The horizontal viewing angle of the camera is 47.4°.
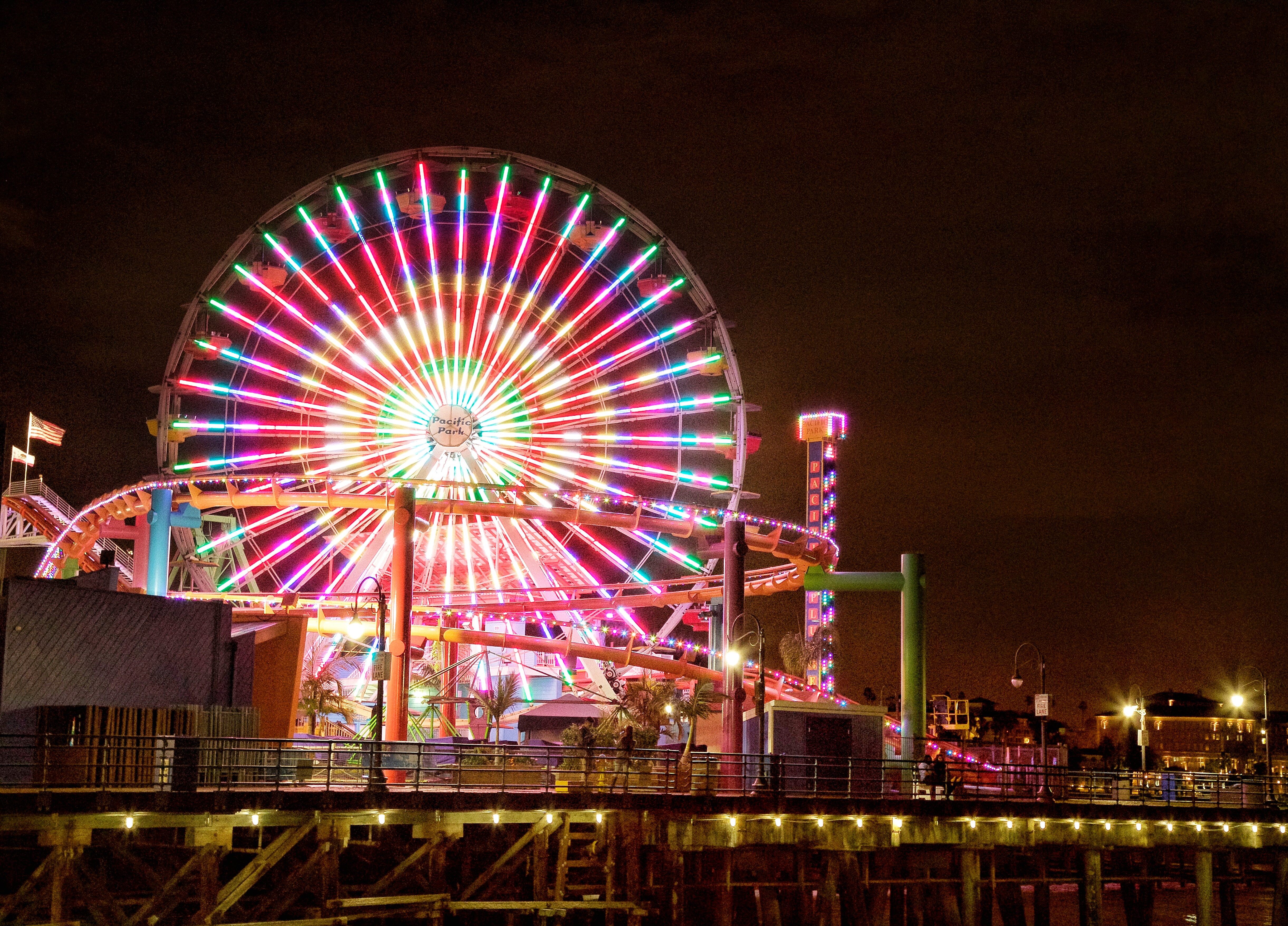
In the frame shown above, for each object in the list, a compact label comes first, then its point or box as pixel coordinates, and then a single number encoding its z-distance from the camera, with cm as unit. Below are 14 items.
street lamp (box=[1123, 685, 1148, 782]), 4924
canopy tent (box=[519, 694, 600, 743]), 5947
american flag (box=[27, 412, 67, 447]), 6562
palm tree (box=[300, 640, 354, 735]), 6003
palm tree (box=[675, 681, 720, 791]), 5088
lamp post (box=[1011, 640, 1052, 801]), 3784
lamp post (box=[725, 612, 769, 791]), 3183
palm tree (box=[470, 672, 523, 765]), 6122
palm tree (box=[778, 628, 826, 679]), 7988
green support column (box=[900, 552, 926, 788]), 4394
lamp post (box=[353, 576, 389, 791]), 2630
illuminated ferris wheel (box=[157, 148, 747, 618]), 5225
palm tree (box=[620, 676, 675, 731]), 5750
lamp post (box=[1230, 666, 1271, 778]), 4153
